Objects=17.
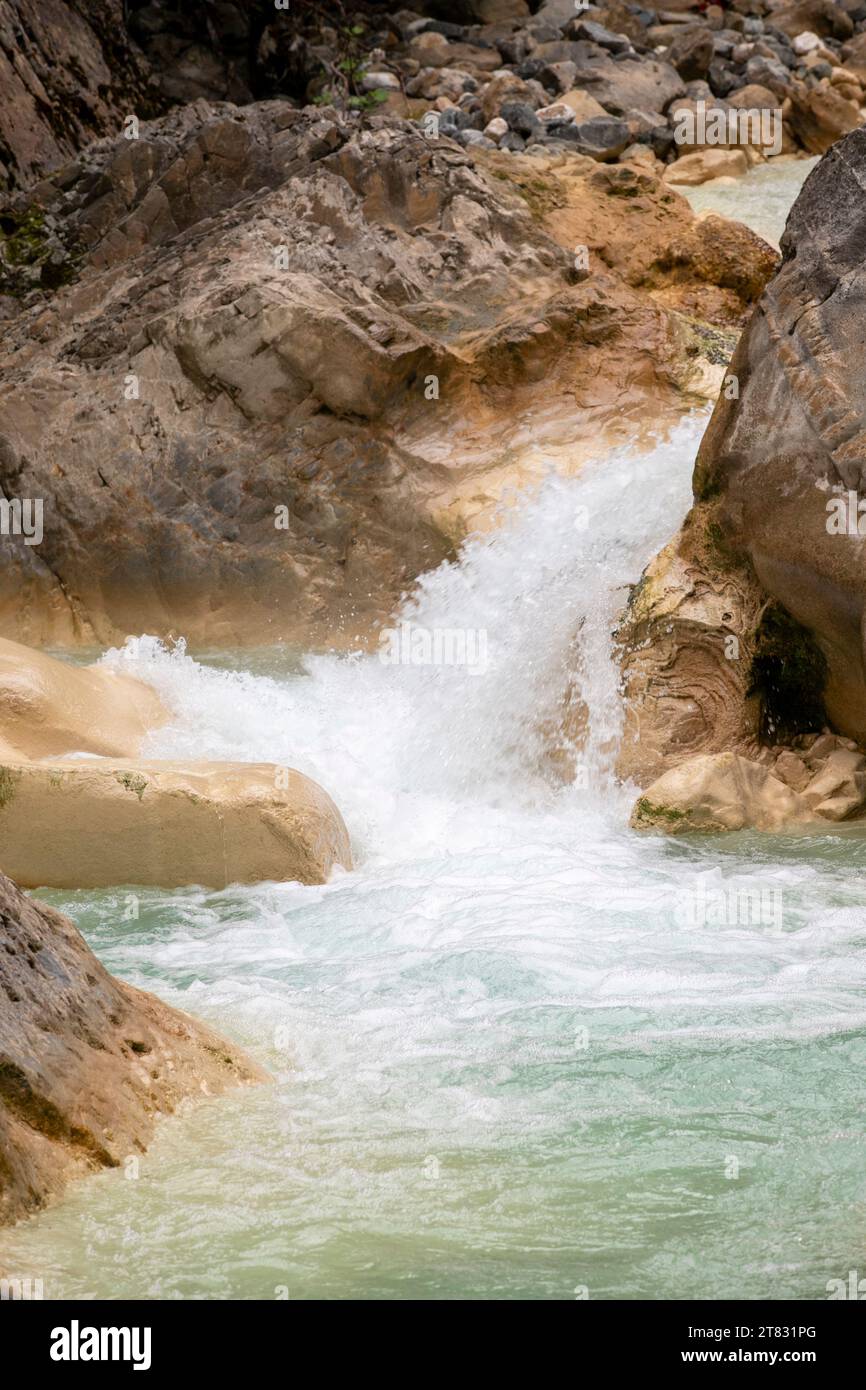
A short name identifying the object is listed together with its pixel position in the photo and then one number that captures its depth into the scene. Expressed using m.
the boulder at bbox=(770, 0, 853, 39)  18.56
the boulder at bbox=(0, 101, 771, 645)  9.48
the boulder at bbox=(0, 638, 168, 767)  6.49
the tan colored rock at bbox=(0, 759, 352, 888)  5.90
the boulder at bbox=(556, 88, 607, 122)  16.09
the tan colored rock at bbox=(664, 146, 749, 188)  15.77
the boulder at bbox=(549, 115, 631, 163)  14.90
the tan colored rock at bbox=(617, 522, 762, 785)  7.02
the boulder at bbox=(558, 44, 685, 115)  16.61
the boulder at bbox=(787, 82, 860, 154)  16.50
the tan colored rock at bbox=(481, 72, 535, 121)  15.56
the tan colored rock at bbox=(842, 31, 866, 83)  17.77
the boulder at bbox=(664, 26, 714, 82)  17.52
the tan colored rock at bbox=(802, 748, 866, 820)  6.59
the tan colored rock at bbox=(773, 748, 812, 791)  6.80
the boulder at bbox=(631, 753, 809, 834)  6.57
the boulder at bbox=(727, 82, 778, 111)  16.97
